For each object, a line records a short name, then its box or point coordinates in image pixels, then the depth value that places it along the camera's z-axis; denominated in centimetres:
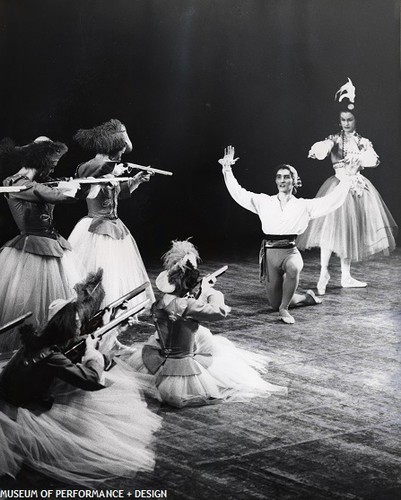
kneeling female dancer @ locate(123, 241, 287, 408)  528
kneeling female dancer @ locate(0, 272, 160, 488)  437
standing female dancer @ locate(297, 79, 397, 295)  802
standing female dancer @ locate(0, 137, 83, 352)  570
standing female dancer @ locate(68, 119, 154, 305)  632
